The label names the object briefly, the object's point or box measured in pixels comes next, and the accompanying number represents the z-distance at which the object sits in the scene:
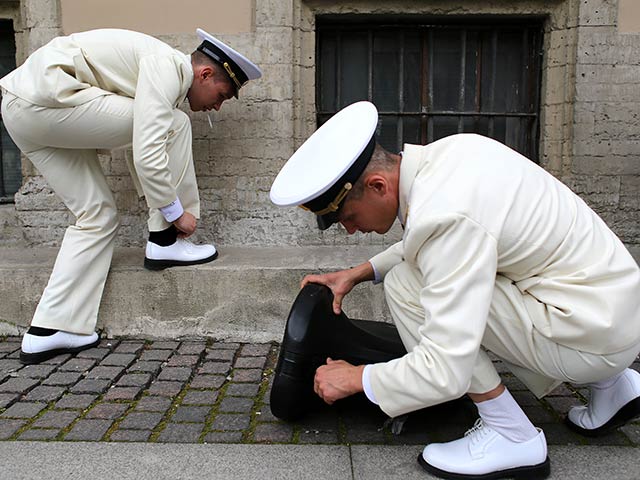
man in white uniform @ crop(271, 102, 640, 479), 1.71
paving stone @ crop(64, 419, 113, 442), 2.34
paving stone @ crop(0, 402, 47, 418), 2.54
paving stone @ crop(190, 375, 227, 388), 2.88
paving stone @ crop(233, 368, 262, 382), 2.98
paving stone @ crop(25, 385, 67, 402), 2.72
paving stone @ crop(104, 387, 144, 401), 2.74
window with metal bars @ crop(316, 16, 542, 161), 4.33
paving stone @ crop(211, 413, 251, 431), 2.44
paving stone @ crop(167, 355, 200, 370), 3.18
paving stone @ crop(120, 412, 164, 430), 2.45
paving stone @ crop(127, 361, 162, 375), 3.08
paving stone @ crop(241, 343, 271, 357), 3.36
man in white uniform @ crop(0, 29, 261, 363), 3.16
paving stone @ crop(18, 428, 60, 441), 2.33
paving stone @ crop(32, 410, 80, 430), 2.45
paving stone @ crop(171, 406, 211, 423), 2.50
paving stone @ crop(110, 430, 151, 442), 2.33
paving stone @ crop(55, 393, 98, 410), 2.64
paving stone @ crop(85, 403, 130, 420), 2.54
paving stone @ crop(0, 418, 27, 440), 2.35
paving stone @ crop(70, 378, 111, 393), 2.81
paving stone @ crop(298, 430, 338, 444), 2.32
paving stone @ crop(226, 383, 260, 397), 2.78
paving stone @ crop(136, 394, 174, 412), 2.61
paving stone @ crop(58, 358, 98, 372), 3.09
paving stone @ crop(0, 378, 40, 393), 2.81
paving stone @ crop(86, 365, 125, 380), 3.00
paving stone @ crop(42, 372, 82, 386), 2.91
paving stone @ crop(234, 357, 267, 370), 3.17
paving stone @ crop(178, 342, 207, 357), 3.37
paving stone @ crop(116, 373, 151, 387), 2.89
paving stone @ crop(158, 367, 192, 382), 2.98
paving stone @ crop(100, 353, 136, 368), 3.19
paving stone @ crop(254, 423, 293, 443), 2.34
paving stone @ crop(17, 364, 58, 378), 3.01
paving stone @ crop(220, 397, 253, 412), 2.62
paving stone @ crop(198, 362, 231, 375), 3.09
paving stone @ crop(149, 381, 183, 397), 2.79
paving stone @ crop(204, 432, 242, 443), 2.32
